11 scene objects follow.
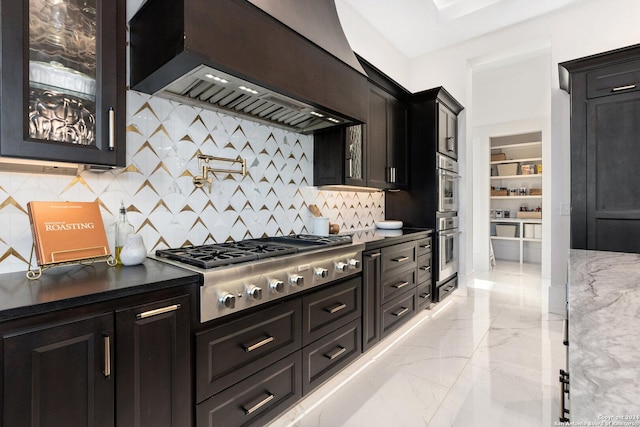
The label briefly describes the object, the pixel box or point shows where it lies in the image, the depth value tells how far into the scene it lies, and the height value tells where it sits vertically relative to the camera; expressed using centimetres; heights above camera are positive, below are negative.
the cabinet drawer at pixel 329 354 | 186 -93
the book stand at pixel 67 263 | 124 -21
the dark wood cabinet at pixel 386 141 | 309 +79
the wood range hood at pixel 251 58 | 144 +85
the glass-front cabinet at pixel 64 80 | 113 +55
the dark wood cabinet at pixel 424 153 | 355 +72
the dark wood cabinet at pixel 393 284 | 240 -64
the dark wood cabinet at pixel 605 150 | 268 +57
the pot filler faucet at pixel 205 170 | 193 +29
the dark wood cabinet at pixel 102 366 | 91 -51
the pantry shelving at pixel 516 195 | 600 +37
